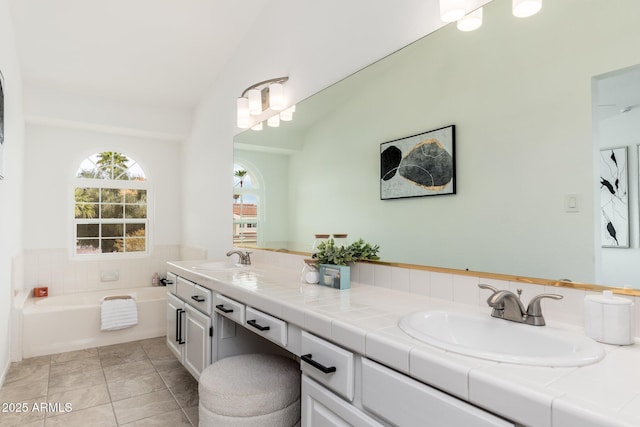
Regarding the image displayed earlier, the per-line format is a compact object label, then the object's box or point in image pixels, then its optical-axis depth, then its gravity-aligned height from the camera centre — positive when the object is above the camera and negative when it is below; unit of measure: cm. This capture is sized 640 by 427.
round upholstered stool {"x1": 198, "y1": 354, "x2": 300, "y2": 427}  159 -78
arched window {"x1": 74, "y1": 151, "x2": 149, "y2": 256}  445 +16
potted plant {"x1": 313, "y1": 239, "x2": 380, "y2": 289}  182 -21
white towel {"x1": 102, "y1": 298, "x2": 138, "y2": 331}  359 -93
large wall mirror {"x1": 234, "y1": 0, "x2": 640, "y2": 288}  114 +30
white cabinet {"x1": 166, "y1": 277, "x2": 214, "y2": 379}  224 -72
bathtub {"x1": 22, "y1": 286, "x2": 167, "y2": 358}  336 -101
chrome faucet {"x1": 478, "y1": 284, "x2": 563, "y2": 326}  113 -28
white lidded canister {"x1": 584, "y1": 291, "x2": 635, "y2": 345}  96 -27
